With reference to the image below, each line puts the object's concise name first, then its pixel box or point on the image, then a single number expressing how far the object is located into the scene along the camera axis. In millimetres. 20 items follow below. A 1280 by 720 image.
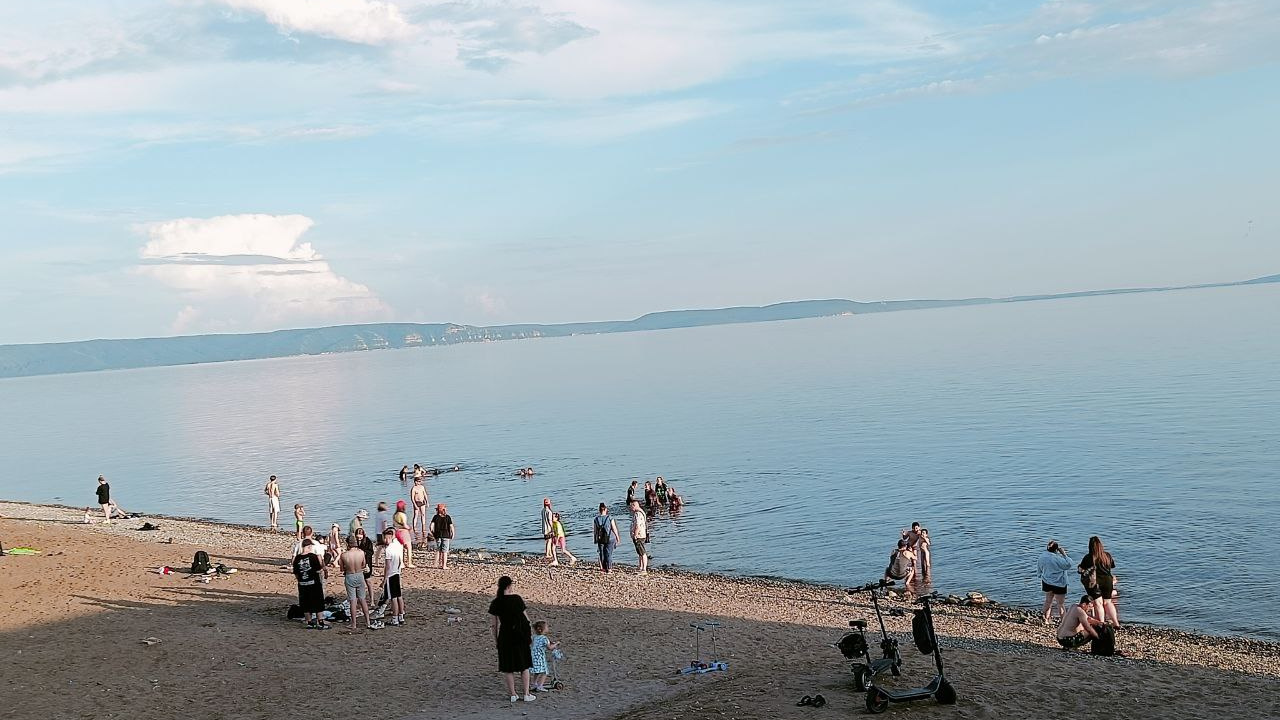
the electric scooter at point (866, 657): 11984
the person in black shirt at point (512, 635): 12945
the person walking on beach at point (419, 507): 25484
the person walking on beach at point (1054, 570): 17625
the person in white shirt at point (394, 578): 17312
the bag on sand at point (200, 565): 22141
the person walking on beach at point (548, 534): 26062
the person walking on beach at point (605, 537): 24031
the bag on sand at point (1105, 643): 15312
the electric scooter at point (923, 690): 11125
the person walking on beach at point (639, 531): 23906
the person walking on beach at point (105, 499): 34031
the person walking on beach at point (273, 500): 34781
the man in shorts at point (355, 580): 16641
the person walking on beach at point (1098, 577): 16234
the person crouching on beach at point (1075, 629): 15648
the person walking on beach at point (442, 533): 23516
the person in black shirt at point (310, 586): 17188
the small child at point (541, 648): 13430
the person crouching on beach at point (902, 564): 22938
